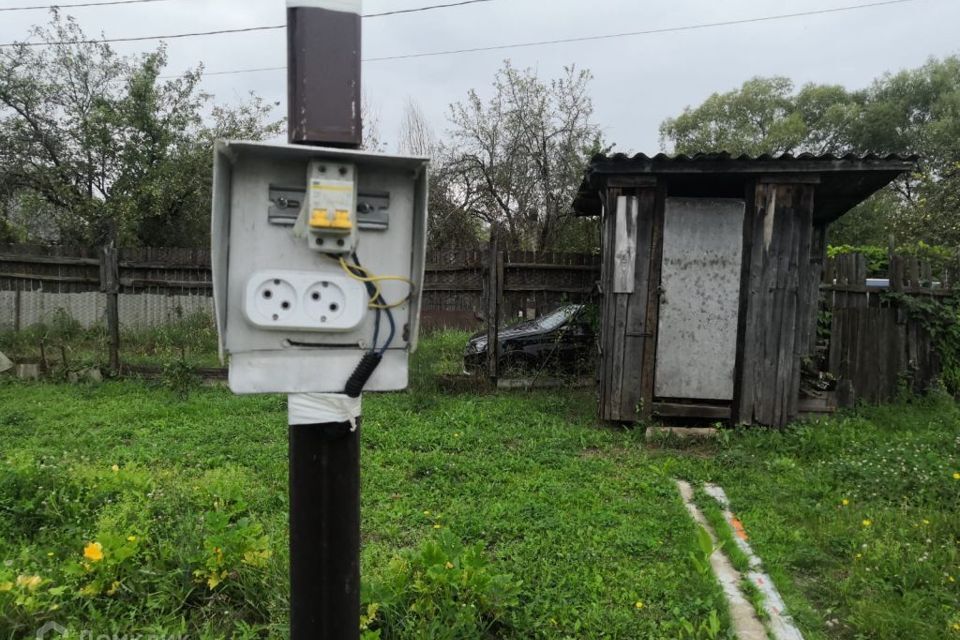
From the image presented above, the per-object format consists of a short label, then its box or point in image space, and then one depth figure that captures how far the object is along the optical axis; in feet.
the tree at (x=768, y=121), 90.94
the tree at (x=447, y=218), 57.00
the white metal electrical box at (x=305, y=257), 4.57
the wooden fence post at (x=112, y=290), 26.76
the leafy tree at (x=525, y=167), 54.03
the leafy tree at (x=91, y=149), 47.55
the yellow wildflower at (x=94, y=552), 8.70
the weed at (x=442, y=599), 8.30
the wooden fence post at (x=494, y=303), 25.52
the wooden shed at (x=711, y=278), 19.88
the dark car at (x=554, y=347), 25.86
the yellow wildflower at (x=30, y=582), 8.39
